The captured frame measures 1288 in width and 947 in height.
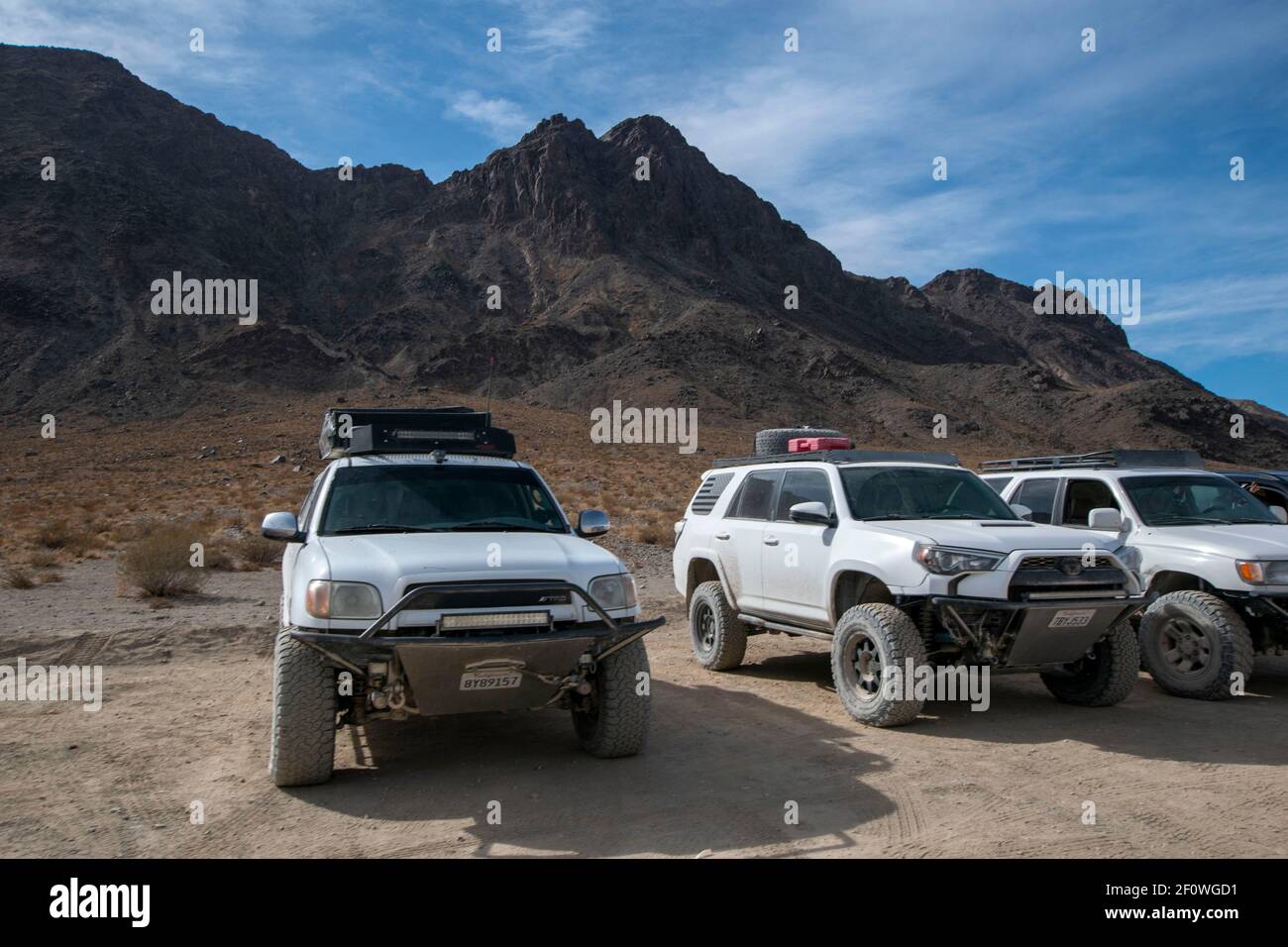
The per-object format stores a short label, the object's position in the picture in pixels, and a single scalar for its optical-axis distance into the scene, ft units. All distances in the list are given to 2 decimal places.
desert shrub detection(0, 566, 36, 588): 46.06
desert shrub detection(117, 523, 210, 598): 44.47
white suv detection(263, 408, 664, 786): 17.76
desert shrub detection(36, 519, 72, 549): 61.77
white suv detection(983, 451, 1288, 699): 25.63
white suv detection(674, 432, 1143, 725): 22.59
